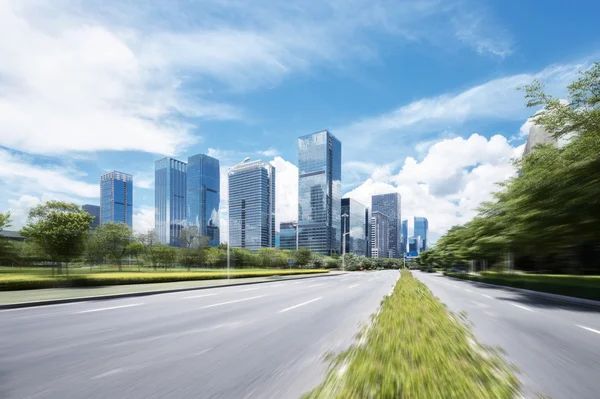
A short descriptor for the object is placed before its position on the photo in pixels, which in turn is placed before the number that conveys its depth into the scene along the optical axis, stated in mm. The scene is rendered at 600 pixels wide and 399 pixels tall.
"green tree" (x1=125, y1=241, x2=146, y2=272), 54422
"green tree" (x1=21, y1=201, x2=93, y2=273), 21562
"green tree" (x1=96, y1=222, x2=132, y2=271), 51344
